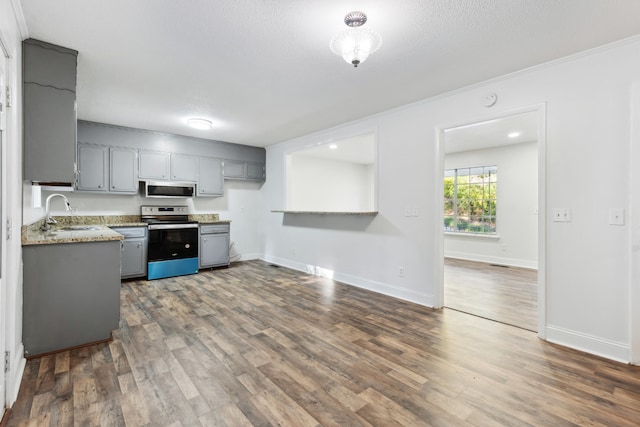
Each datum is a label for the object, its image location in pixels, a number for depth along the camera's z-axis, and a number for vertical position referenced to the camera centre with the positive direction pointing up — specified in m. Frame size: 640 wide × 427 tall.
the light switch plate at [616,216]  2.31 -0.02
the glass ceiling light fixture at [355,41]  1.98 +1.15
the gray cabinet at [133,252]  4.53 -0.61
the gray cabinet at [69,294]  2.28 -0.66
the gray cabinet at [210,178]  5.56 +0.64
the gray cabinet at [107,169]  4.45 +0.67
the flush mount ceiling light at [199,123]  4.32 +1.30
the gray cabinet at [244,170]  5.89 +0.86
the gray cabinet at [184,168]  5.25 +0.79
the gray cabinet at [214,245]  5.32 -0.59
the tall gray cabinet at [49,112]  2.28 +0.78
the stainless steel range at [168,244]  4.75 -0.52
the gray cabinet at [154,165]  4.95 +0.80
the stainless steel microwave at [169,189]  4.98 +0.40
